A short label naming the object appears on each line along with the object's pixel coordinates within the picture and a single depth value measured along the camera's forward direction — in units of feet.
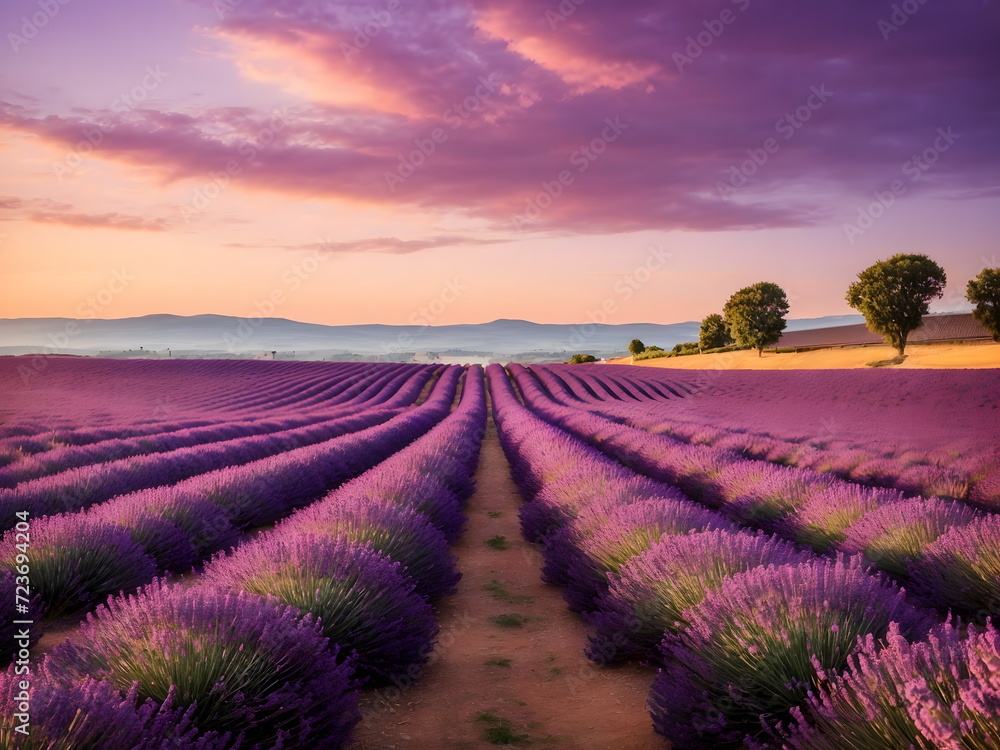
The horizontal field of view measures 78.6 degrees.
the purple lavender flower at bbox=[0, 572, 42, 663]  11.10
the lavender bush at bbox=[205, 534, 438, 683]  10.11
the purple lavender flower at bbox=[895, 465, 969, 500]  21.53
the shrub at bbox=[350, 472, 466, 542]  18.24
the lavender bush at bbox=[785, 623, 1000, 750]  5.06
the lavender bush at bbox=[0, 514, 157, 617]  13.25
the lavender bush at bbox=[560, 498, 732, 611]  13.34
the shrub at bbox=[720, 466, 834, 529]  19.60
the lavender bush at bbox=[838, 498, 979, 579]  14.61
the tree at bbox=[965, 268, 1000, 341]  139.54
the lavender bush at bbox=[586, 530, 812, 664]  10.59
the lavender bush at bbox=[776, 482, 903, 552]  16.87
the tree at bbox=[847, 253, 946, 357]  128.57
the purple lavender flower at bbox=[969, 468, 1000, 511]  19.71
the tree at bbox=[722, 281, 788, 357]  178.70
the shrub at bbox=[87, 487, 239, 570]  17.12
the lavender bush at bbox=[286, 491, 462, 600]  13.73
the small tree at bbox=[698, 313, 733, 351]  240.73
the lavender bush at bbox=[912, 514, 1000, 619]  12.28
